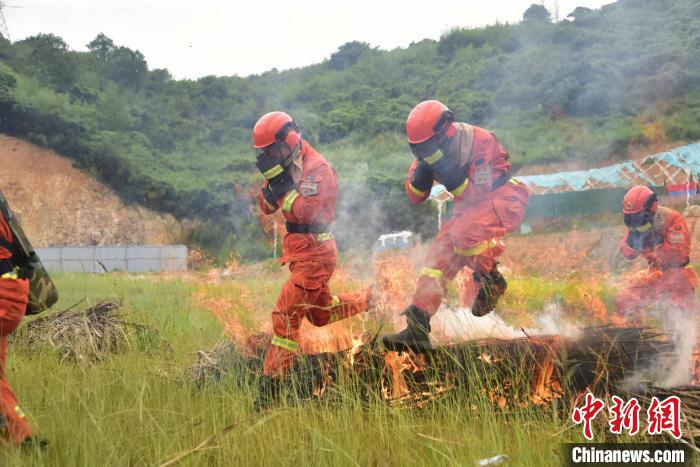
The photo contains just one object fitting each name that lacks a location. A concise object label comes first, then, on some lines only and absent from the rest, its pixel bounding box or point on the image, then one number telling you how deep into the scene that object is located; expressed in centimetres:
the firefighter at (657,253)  768
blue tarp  1503
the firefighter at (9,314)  371
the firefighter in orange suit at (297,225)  523
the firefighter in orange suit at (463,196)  543
